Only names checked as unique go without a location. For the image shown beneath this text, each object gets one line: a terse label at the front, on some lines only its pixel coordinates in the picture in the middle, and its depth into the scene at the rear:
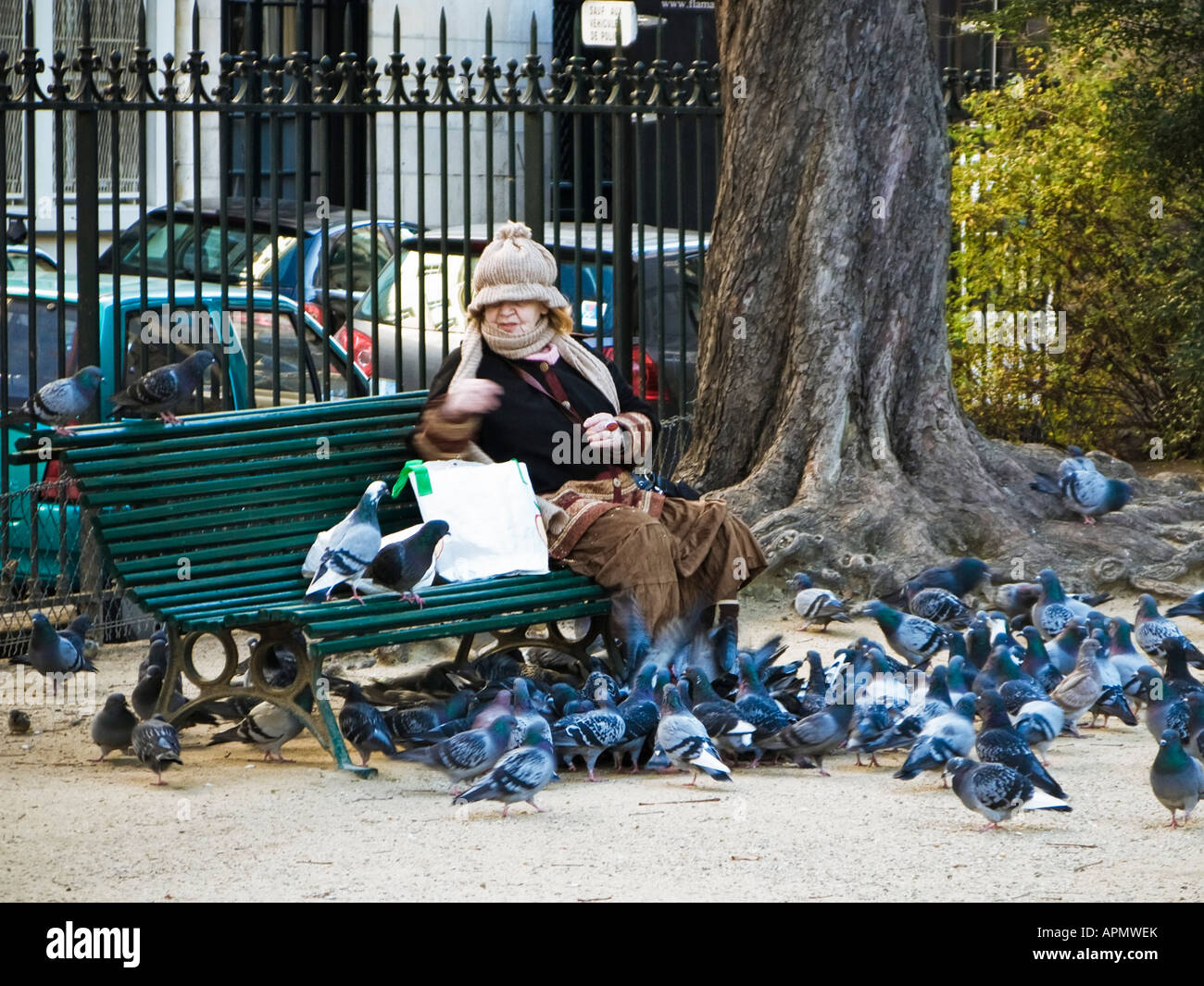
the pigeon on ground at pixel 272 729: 12.12
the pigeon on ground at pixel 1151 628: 15.14
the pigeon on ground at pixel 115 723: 12.27
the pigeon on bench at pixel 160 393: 12.89
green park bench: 11.91
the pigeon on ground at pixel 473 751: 11.14
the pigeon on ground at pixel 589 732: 11.59
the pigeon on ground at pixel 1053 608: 15.52
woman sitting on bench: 13.50
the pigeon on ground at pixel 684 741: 11.36
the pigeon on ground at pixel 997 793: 10.34
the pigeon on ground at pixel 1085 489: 18.34
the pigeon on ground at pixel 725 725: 11.95
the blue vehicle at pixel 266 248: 26.61
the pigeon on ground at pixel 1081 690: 13.21
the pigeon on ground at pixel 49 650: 14.10
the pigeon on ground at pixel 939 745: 11.40
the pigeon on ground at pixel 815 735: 11.94
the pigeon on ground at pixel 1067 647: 13.96
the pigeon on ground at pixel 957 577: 16.52
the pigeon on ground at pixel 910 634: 15.01
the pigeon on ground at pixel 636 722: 11.77
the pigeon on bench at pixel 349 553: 12.28
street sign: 22.50
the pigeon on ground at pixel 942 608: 15.72
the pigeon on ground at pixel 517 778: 10.57
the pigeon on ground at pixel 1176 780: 10.39
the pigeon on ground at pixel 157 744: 11.50
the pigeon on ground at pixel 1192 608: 16.16
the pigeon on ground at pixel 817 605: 16.25
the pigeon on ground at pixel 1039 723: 12.04
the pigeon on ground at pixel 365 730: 11.79
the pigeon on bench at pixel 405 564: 12.16
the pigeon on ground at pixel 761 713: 11.98
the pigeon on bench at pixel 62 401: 14.12
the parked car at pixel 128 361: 16.62
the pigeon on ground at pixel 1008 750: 10.62
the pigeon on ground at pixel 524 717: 11.22
